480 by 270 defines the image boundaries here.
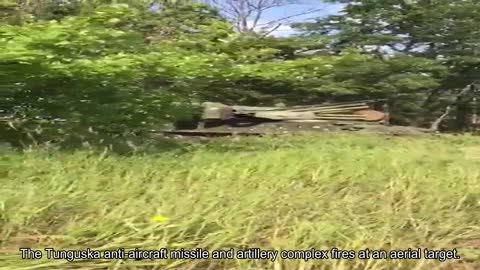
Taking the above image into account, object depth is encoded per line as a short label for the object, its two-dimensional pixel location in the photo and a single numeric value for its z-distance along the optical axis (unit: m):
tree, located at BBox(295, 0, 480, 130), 13.26
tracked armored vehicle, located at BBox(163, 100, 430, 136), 10.00
